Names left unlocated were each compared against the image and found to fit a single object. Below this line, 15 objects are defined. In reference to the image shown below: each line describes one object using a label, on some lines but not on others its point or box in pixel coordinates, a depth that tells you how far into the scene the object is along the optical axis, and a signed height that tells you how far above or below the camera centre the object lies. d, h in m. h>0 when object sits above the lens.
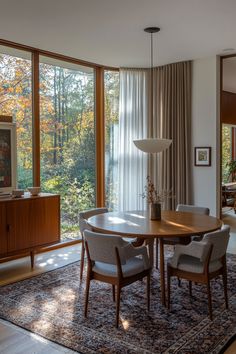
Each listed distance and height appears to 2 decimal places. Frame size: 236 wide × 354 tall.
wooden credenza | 4.33 -0.71
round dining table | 3.44 -0.61
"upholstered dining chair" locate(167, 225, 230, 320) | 3.24 -0.89
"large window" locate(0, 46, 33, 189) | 5.13 +0.94
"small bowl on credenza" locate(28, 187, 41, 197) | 4.81 -0.33
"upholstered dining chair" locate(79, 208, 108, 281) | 4.06 -0.61
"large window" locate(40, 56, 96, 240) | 5.78 +0.47
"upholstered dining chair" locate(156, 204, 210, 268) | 4.28 -0.60
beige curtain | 6.28 +0.63
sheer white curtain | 6.61 +0.57
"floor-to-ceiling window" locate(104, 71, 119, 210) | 6.72 +0.53
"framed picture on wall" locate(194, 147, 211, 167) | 6.11 +0.14
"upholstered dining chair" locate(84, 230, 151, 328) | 3.15 -0.86
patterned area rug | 2.88 -1.36
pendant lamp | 4.15 +0.22
